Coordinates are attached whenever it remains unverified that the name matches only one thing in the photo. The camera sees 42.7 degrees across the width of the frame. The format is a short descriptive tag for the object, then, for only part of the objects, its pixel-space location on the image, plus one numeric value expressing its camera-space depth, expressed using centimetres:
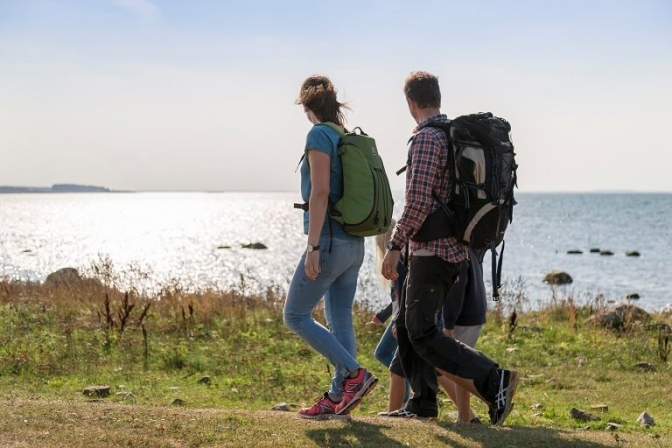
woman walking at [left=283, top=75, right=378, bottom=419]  561
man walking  555
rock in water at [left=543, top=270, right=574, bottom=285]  3283
